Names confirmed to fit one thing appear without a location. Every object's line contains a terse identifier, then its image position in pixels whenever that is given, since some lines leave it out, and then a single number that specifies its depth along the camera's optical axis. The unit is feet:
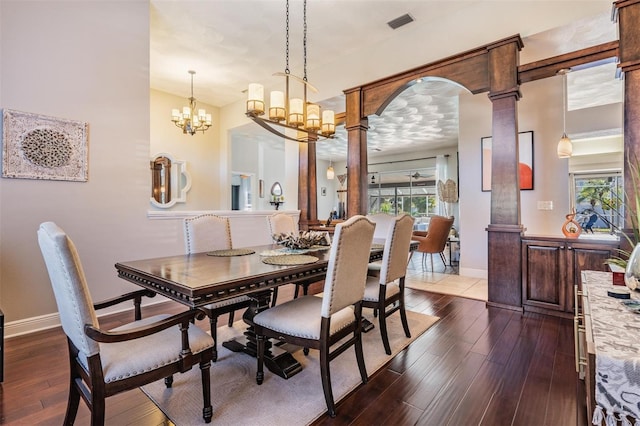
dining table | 5.06
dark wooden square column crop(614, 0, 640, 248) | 8.59
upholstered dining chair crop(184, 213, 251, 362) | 8.88
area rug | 5.36
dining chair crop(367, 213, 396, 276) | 12.51
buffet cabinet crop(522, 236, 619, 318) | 9.56
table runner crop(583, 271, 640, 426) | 2.98
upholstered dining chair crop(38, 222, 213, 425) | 4.04
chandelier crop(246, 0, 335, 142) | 8.96
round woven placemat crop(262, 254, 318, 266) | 6.61
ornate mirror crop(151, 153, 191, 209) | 19.43
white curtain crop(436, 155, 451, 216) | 29.25
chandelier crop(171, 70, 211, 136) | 16.45
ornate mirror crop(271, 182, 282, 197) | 29.64
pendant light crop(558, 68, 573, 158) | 12.73
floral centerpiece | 8.65
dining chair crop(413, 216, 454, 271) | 17.51
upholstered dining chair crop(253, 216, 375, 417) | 5.56
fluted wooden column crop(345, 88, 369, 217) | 15.16
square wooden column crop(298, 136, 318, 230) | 18.54
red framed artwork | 14.64
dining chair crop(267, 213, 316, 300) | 11.18
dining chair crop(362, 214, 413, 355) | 7.71
